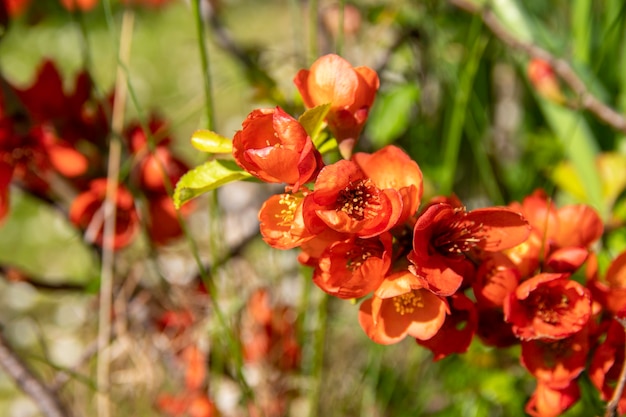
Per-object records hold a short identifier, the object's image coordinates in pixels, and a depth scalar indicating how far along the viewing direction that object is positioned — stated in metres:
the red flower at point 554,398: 0.49
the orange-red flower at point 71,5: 0.75
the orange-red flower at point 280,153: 0.40
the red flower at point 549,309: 0.45
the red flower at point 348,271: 0.42
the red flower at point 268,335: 0.98
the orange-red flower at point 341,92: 0.46
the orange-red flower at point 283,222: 0.42
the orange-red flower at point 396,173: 0.44
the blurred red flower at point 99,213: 0.82
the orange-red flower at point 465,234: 0.44
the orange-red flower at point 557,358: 0.48
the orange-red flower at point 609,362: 0.47
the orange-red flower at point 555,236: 0.49
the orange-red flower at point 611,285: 0.49
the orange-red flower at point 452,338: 0.46
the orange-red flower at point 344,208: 0.41
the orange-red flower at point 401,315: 0.44
